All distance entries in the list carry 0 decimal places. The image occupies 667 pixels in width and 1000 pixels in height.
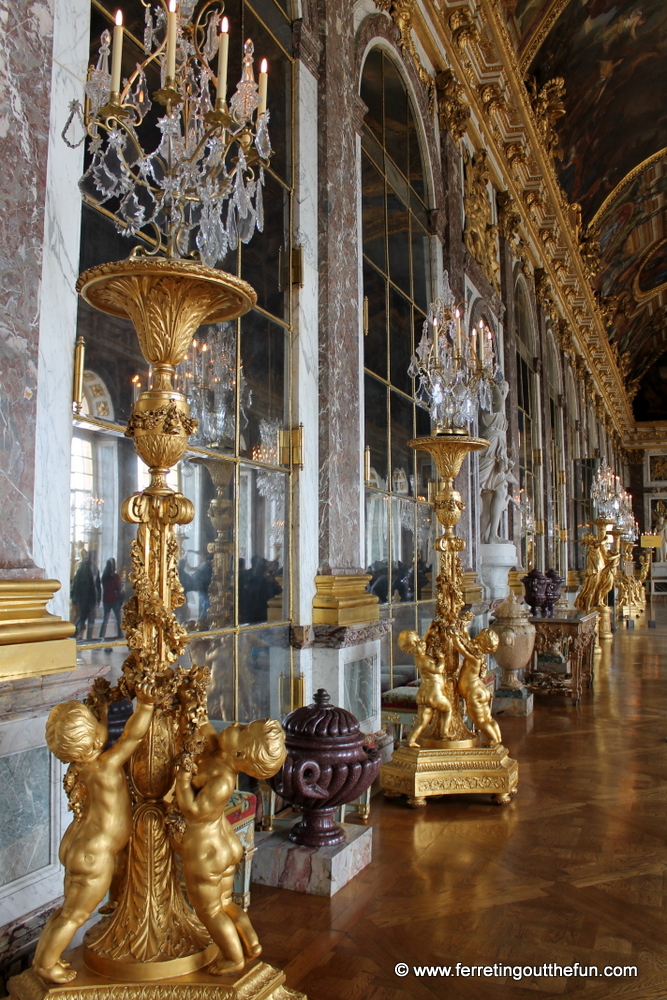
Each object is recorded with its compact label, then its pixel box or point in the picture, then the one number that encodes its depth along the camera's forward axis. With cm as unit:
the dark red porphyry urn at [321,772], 378
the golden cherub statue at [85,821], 224
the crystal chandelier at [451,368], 530
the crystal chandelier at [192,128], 231
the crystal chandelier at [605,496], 1642
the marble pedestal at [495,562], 1029
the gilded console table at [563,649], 941
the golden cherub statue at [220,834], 231
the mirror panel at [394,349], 699
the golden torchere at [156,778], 227
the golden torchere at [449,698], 511
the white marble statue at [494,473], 1055
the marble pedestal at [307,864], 365
